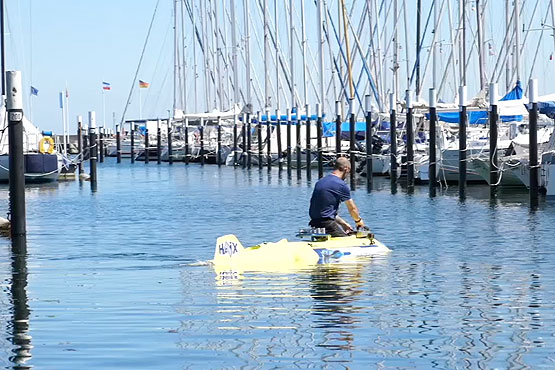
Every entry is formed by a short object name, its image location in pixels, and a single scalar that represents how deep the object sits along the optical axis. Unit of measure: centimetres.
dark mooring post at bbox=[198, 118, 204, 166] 7782
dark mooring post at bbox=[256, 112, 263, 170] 6488
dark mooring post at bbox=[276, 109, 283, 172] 5925
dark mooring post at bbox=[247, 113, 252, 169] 6525
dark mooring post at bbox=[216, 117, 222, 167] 7525
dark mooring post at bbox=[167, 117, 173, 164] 8275
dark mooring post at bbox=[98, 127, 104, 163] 9038
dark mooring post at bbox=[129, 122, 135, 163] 8869
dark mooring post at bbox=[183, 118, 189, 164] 7872
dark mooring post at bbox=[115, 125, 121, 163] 8644
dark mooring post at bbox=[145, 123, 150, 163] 8621
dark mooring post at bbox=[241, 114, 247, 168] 6723
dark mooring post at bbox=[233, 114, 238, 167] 6969
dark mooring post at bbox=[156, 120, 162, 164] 8331
